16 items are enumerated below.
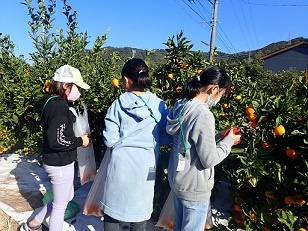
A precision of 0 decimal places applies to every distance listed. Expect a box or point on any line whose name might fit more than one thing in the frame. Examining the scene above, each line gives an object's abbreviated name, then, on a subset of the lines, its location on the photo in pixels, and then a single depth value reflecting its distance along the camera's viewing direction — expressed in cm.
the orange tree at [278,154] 136
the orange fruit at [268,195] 151
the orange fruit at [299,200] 138
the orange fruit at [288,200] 140
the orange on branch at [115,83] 202
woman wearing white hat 161
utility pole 1119
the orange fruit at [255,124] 145
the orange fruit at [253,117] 143
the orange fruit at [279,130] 134
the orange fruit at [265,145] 145
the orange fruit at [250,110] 143
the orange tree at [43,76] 230
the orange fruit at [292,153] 138
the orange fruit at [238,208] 173
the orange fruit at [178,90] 214
